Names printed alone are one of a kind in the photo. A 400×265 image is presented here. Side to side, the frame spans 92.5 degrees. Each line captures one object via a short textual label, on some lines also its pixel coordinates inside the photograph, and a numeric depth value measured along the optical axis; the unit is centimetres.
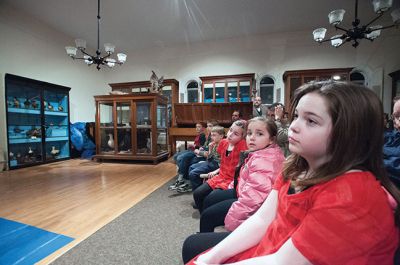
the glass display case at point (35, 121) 443
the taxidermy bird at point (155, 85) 528
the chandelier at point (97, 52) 417
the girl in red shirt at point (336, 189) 43
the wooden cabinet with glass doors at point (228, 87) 593
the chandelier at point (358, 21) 284
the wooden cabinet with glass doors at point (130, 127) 487
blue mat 147
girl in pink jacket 108
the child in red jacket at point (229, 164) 180
